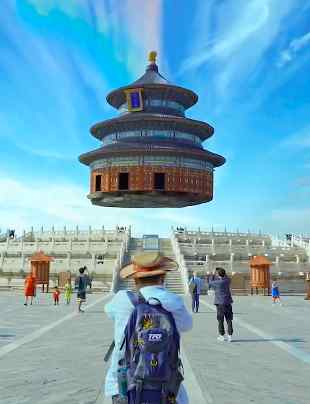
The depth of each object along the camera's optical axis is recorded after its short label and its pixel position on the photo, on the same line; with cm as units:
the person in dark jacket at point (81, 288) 1672
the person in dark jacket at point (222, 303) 1039
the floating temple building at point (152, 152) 3428
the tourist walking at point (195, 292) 1688
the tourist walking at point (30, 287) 2015
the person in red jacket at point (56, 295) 2027
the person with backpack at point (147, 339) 287
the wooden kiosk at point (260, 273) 2942
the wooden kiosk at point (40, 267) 3041
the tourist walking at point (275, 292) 2228
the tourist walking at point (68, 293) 2094
